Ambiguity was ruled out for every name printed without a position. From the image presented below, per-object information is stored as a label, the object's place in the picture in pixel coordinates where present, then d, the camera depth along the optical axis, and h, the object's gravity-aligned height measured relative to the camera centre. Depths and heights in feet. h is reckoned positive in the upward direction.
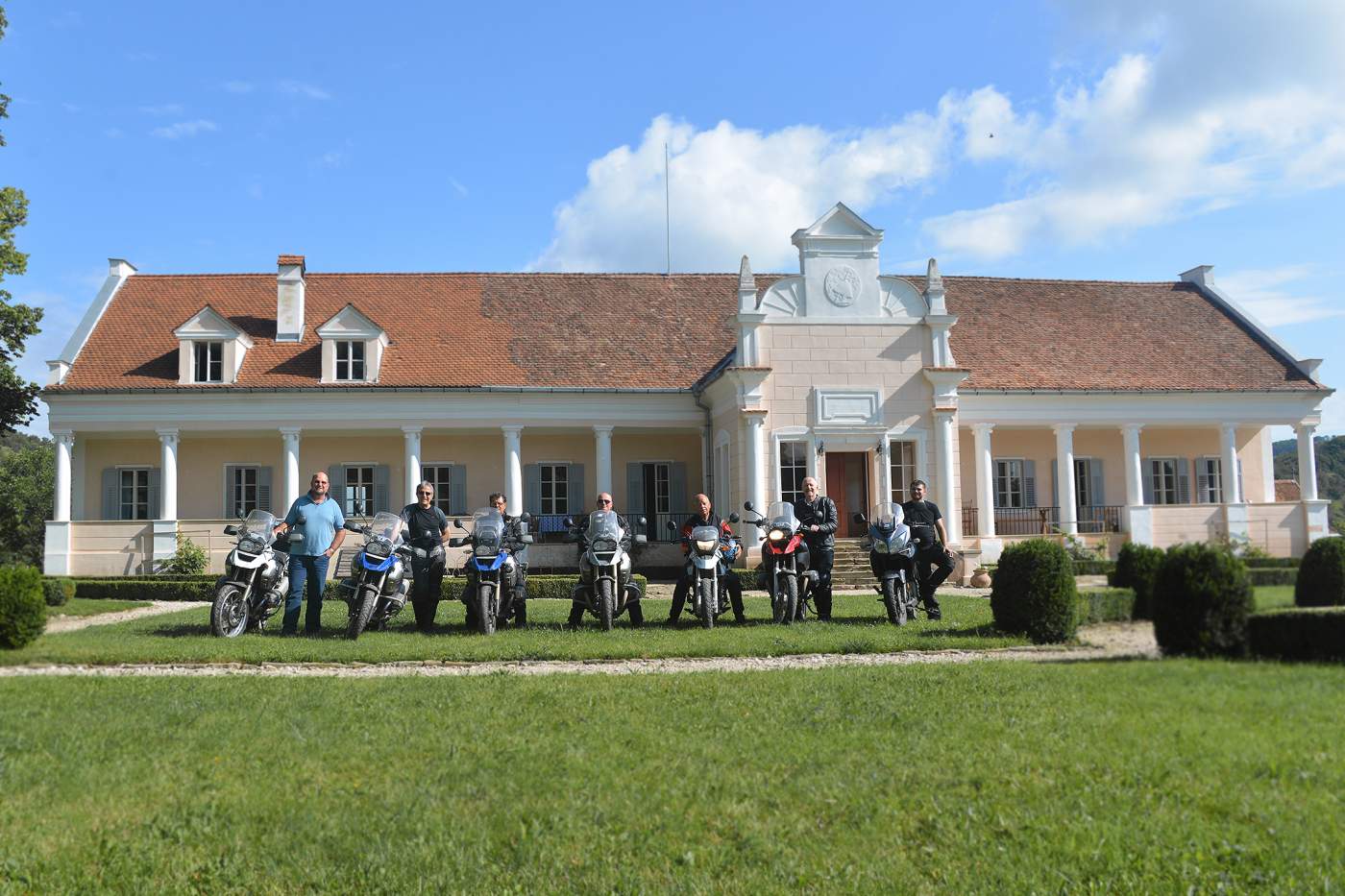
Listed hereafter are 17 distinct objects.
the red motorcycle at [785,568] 41.24 -1.99
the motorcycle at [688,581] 40.98 -2.45
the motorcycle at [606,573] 38.55 -1.98
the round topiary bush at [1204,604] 20.30 -1.91
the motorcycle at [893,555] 39.70 -1.51
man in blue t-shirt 38.58 -0.81
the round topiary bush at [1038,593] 33.32 -2.66
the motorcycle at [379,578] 36.86 -1.90
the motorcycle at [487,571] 37.81 -1.77
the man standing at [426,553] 39.17 -1.06
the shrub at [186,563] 74.79 -2.35
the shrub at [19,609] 33.27 -2.45
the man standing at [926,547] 41.11 -1.29
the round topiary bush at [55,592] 55.06 -3.19
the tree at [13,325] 70.33 +16.54
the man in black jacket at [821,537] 41.91 -0.81
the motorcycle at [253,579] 37.93 -1.89
